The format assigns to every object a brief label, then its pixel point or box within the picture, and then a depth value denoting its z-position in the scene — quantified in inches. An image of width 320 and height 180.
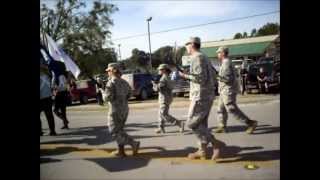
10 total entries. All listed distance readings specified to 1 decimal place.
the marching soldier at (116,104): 181.4
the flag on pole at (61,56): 185.8
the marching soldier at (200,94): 171.2
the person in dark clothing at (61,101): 239.1
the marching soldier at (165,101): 229.8
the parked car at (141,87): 345.9
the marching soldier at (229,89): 207.1
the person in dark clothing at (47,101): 225.8
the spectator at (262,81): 315.3
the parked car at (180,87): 234.8
